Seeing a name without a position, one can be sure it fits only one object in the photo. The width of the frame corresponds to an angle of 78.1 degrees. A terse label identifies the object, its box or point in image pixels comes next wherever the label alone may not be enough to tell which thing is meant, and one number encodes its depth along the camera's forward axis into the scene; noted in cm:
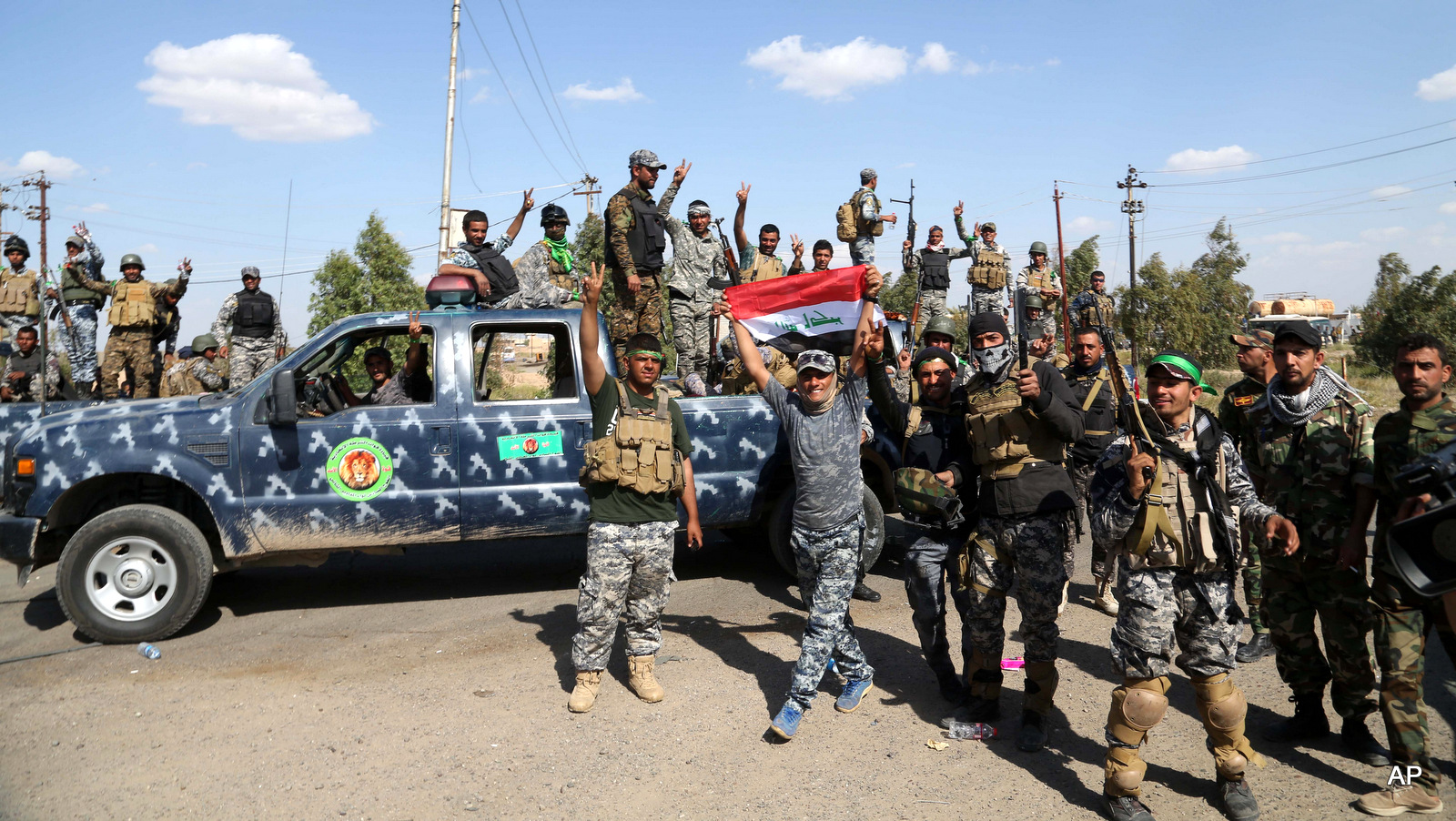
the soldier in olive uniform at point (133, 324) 1095
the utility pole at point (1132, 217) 4082
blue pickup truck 556
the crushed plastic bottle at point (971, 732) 425
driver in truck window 609
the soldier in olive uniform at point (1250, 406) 494
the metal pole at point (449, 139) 1838
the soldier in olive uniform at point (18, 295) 1125
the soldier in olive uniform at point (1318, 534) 388
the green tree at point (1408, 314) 2897
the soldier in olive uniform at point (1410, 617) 352
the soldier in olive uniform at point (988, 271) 1391
